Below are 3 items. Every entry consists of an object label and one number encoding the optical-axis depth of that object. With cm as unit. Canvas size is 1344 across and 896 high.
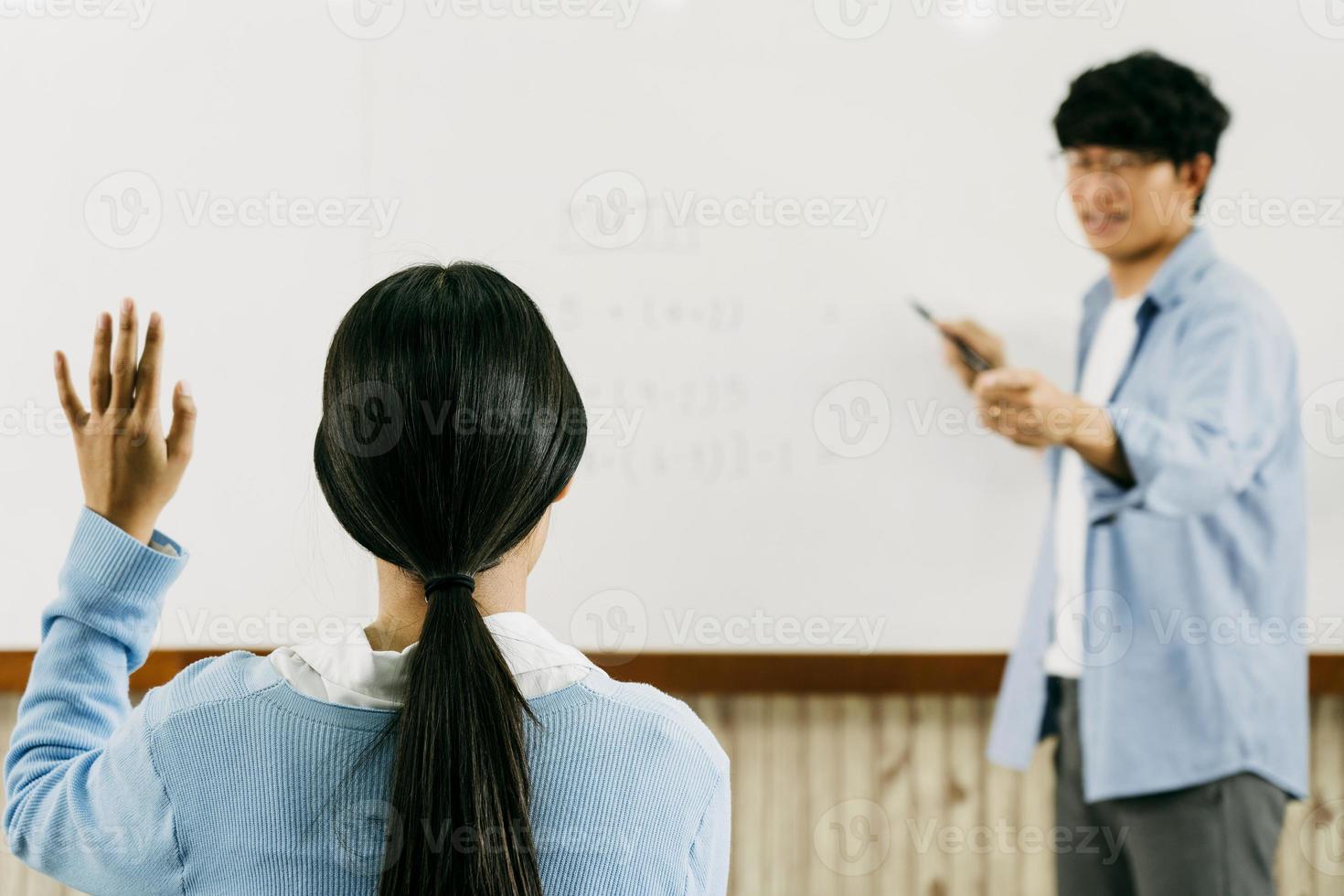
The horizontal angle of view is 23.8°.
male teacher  313
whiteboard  326
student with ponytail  220
